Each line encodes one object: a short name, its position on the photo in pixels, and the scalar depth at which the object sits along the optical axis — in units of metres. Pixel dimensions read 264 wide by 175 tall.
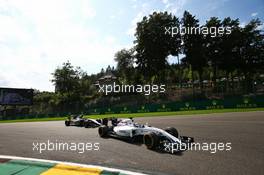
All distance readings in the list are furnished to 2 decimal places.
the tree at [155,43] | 46.03
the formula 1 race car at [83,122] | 14.07
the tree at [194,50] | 44.25
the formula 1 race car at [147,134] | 7.20
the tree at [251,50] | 46.00
